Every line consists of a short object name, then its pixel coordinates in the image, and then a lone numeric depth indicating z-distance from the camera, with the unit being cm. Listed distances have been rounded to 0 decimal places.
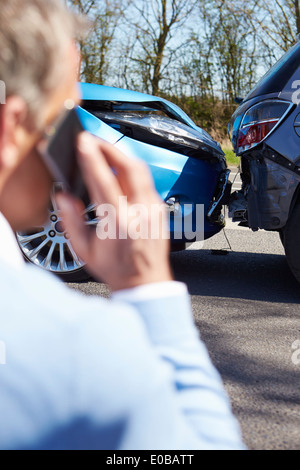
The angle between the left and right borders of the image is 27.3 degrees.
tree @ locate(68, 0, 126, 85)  1923
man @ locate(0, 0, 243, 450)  56
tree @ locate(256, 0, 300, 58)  1914
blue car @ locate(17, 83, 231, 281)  436
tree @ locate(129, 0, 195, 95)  1997
